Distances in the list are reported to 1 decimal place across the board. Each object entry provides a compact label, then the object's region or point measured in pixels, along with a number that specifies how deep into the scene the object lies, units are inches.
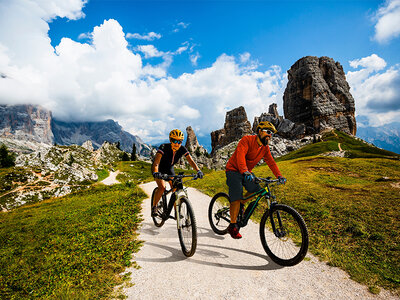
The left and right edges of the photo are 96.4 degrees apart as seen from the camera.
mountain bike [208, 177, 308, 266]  200.9
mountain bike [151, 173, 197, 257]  222.8
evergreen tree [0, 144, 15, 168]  2966.5
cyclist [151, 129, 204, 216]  289.4
